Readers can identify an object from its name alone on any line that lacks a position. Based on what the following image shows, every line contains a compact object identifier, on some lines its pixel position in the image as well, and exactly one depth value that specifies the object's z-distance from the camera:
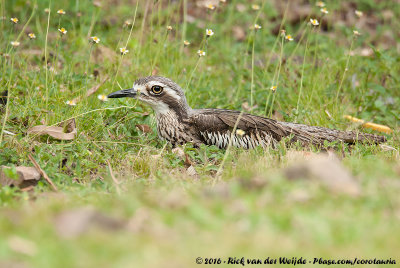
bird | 11.34
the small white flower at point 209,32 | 12.09
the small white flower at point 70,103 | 10.73
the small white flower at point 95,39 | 11.66
